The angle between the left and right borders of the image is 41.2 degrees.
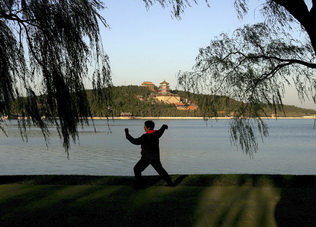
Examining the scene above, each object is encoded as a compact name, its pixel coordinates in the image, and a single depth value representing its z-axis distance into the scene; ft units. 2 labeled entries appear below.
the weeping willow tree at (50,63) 20.24
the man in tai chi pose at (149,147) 26.17
